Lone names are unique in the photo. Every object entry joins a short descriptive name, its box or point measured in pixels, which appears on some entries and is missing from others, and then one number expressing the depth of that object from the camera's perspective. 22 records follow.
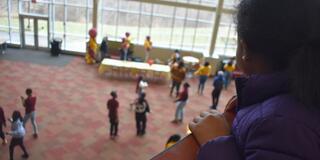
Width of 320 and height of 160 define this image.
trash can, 15.70
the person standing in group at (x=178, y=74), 11.57
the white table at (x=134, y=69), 13.85
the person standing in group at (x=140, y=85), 10.84
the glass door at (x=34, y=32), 15.96
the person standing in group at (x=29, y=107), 8.10
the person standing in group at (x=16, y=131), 7.18
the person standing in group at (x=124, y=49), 14.98
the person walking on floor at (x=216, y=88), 10.64
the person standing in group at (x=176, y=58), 14.08
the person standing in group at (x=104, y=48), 15.13
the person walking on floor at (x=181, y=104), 9.65
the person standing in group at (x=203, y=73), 12.19
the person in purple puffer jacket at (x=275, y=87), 0.69
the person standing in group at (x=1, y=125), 7.85
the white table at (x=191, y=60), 15.16
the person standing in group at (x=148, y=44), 15.17
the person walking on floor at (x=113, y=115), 8.30
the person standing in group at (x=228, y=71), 13.37
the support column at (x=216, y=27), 15.35
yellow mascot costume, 14.83
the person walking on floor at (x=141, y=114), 8.44
